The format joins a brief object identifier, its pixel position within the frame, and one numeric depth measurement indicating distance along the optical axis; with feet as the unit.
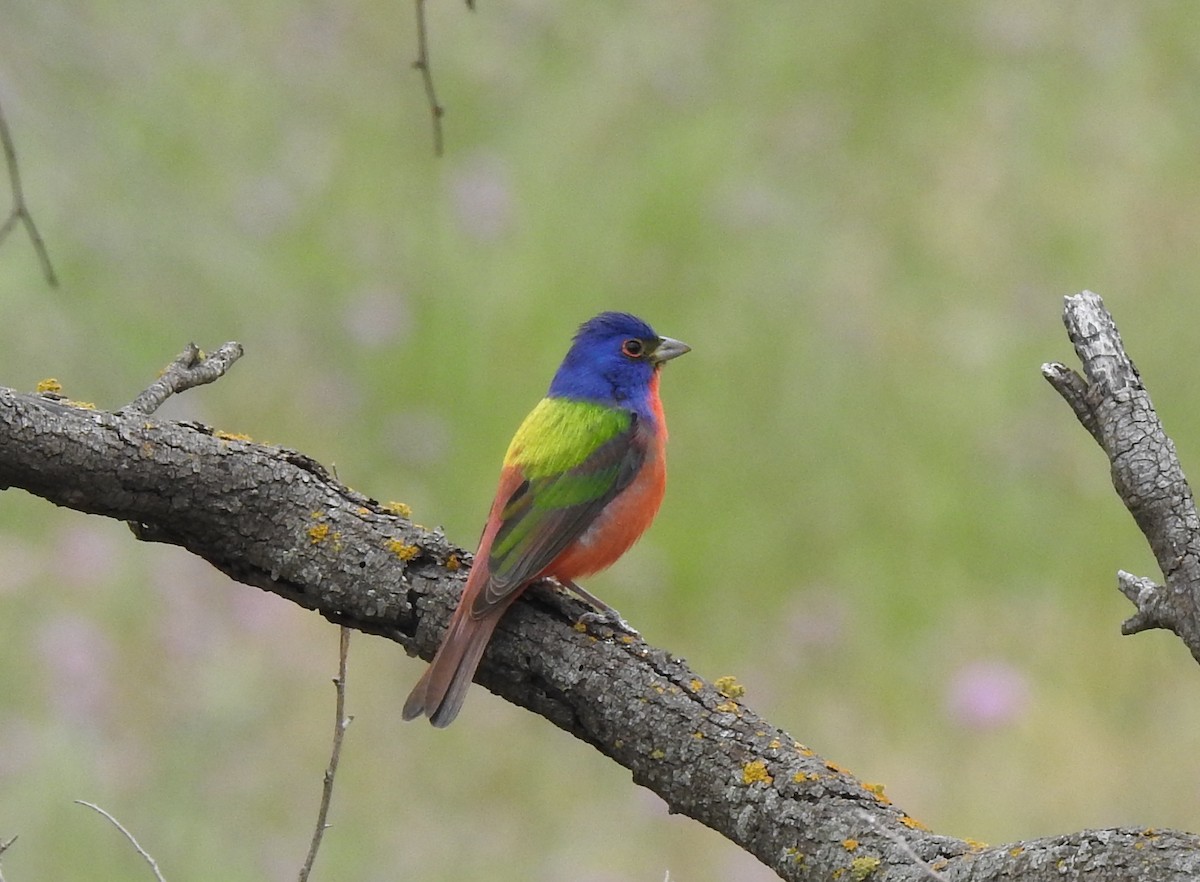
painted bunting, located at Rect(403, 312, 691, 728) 22.93
